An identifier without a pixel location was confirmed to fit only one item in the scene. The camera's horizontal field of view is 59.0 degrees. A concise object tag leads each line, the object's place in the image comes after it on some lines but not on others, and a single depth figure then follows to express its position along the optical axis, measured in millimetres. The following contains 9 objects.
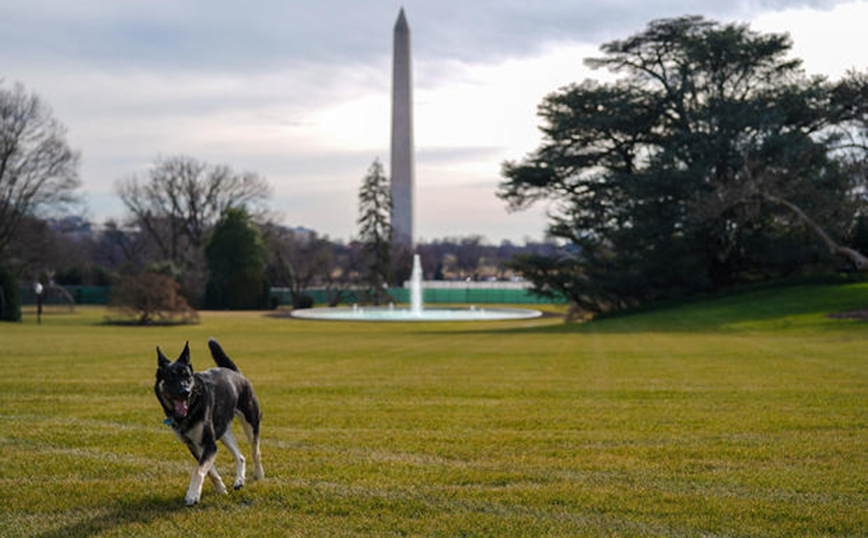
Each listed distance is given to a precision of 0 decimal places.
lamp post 40150
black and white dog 5398
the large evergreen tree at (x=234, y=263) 59812
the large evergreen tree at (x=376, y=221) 70875
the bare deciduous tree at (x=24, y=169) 50938
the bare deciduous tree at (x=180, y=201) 80625
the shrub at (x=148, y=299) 41781
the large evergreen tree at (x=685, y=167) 37281
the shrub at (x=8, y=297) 41344
